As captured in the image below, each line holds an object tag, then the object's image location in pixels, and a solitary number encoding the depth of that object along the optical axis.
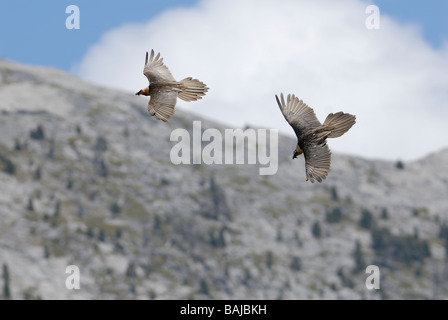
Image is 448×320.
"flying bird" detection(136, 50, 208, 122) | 29.67
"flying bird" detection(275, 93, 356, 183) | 29.55
